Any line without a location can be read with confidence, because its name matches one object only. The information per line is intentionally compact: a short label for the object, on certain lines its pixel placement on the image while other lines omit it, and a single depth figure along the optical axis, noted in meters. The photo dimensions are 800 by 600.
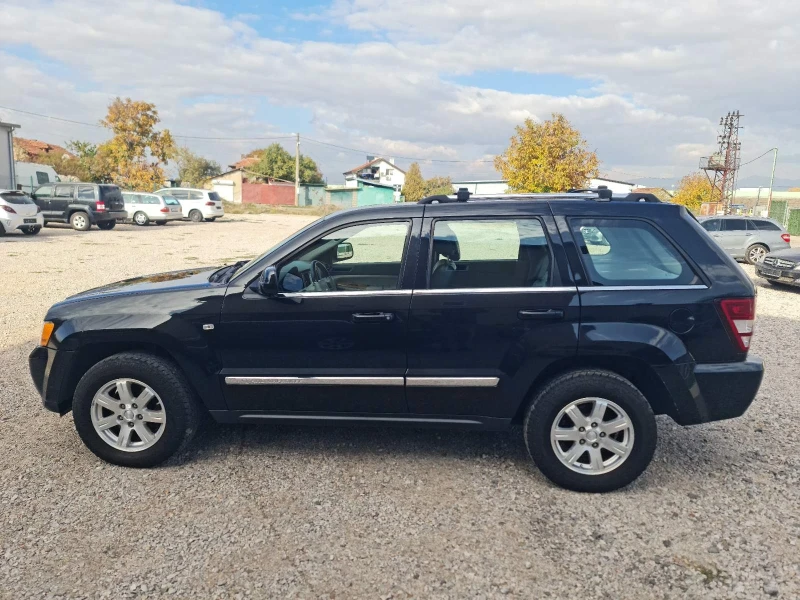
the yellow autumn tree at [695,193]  52.22
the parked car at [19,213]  18.03
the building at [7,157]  29.13
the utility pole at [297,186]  59.62
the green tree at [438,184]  75.75
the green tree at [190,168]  73.81
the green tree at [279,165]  76.62
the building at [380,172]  102.24
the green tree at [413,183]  73.81
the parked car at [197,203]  31.14
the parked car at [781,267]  11.83
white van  33.41
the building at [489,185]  62.69
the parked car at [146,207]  27.23
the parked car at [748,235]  16.41
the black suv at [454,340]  3.46
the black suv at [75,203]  22.16
